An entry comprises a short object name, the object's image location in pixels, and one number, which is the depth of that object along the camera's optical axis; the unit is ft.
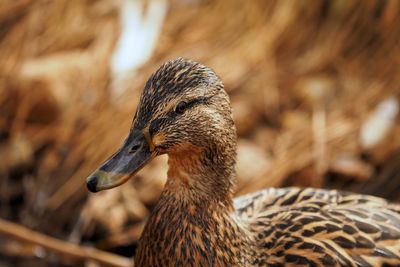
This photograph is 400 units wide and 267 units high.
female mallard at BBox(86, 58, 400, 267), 14.92
